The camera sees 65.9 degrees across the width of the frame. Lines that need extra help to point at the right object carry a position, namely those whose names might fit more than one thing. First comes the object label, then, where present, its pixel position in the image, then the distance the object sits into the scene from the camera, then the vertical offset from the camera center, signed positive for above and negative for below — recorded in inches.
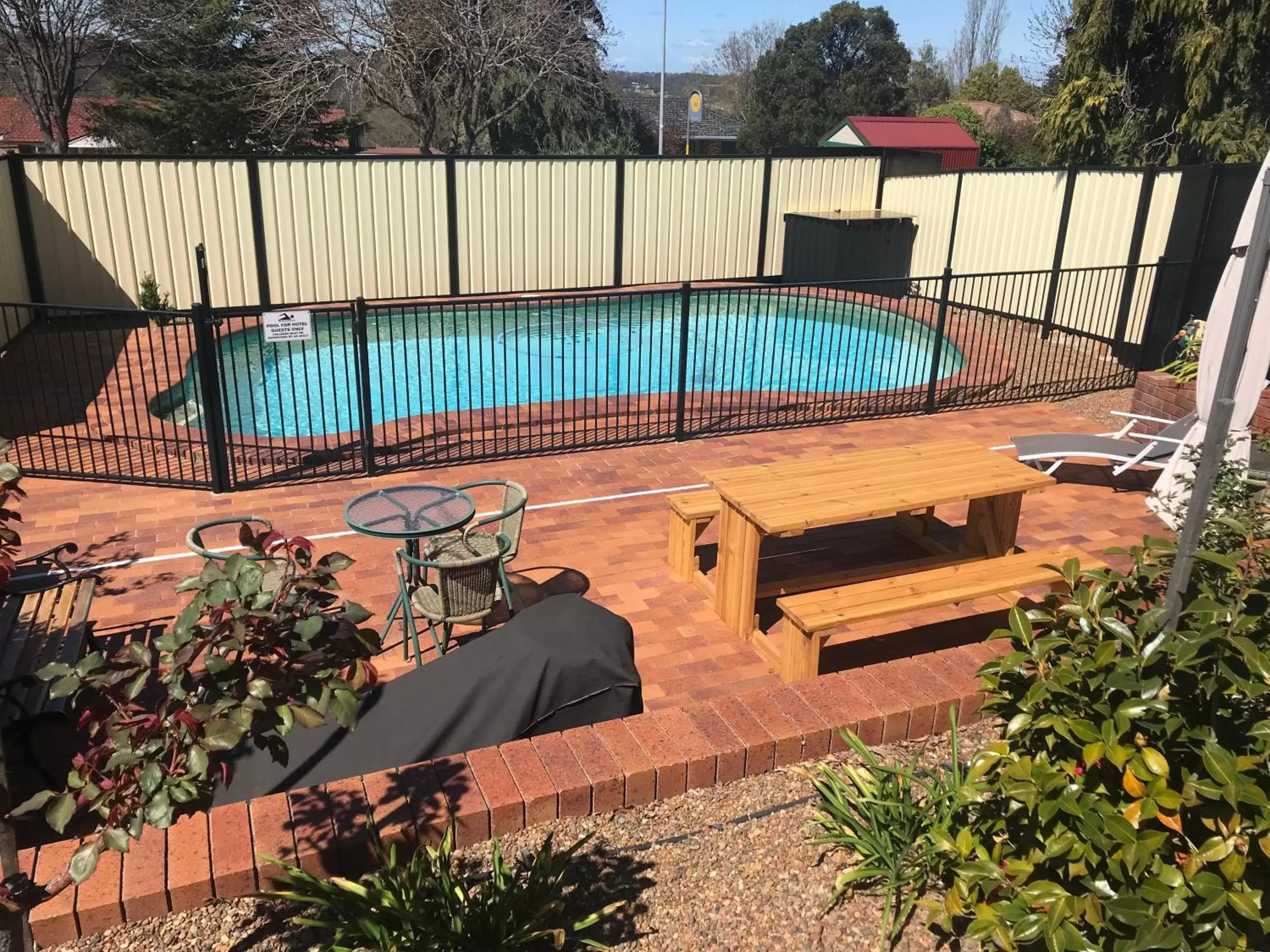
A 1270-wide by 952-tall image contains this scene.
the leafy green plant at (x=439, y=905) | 93.0 -72.6
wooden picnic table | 194.1 -69.1
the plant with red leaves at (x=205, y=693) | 77.7 -46.1
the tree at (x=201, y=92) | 1000.9 +29.4
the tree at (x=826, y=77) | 1797.5 +115.2
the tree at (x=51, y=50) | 893.2 +60.2
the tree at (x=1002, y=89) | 1641.2 +94.6
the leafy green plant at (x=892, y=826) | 103.8 -73.2
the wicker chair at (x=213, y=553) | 181.0 -78.4
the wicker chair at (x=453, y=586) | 181.2 -82.9
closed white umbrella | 202.5 -45.0
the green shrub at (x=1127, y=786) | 81.9 -55.0
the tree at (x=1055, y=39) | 954.1 +103.6
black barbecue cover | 128.5 -73.0
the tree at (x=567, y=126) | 1310.3 +9.0
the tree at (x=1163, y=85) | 668.1 +46.8
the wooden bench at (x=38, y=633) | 146.6 -83.6
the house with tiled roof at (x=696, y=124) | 1873.8 +25.6
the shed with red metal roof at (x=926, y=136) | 814.5 +6.3
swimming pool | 505.4 -128.9
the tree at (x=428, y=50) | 901.8 +71.3
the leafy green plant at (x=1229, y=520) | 113.3 -62.2
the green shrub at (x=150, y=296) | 510.6 -87.1
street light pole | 1218.4 +17.1
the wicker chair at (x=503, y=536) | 201.6 -81.5
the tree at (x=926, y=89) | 2027.6 +108.4
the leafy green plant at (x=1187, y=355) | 356.2 -73.6
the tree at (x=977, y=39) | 2891.2 +298.8
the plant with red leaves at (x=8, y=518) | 76.3 -32.0
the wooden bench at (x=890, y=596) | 175.9 -80.7
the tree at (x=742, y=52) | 2721.5 +230.7
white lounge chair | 290.0 -85.3
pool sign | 288.2 -56.5
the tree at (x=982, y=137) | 1195.3 +11.2
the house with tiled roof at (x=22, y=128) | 1485.0 -19.5
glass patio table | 192.7 -75.4
